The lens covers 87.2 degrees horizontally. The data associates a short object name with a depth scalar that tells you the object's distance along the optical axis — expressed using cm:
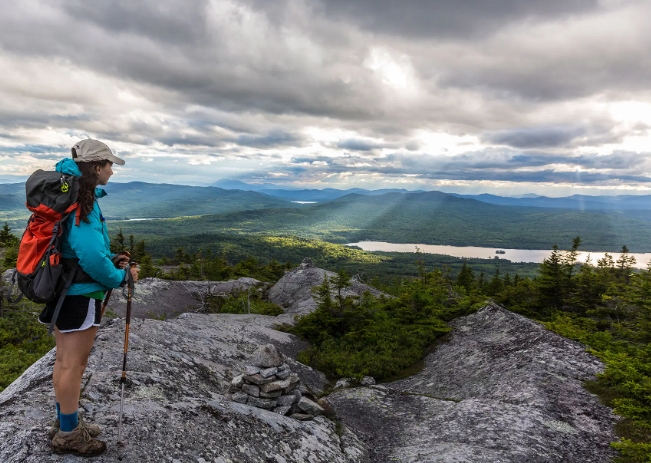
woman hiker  435
